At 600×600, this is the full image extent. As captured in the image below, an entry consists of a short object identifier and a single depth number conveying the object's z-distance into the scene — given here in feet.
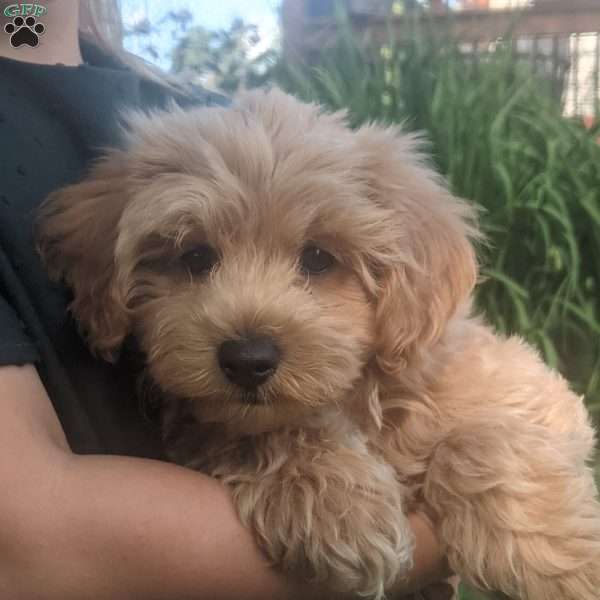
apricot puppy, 0.80
